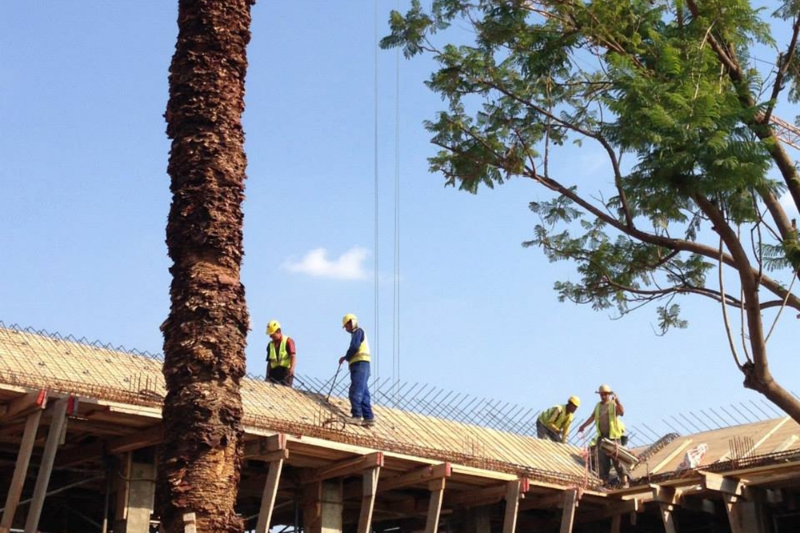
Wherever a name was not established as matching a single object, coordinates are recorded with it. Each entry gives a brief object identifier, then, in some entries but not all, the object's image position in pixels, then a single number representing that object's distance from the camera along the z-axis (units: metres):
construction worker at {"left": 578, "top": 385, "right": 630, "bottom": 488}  23.94
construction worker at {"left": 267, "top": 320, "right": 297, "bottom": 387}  22.30
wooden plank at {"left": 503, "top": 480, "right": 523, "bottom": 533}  20.14
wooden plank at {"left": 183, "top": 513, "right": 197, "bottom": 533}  10.09
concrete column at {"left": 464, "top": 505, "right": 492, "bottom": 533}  22.00
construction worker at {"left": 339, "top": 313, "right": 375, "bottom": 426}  20.64
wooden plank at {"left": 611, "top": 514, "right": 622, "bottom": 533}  22.70
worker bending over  26.05
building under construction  17.11
